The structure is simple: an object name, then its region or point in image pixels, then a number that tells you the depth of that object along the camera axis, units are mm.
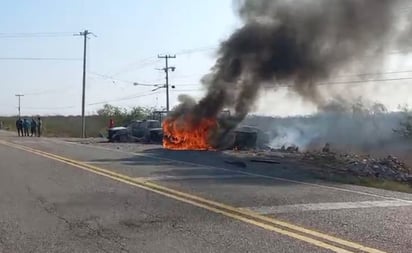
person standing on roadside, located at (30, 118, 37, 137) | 52344
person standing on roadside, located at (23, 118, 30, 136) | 51719
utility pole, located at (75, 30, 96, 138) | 56825
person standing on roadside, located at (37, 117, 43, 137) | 51875
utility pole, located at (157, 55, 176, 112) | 71812
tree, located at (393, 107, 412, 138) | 40062
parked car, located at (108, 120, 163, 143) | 40031
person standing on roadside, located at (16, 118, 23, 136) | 52003
